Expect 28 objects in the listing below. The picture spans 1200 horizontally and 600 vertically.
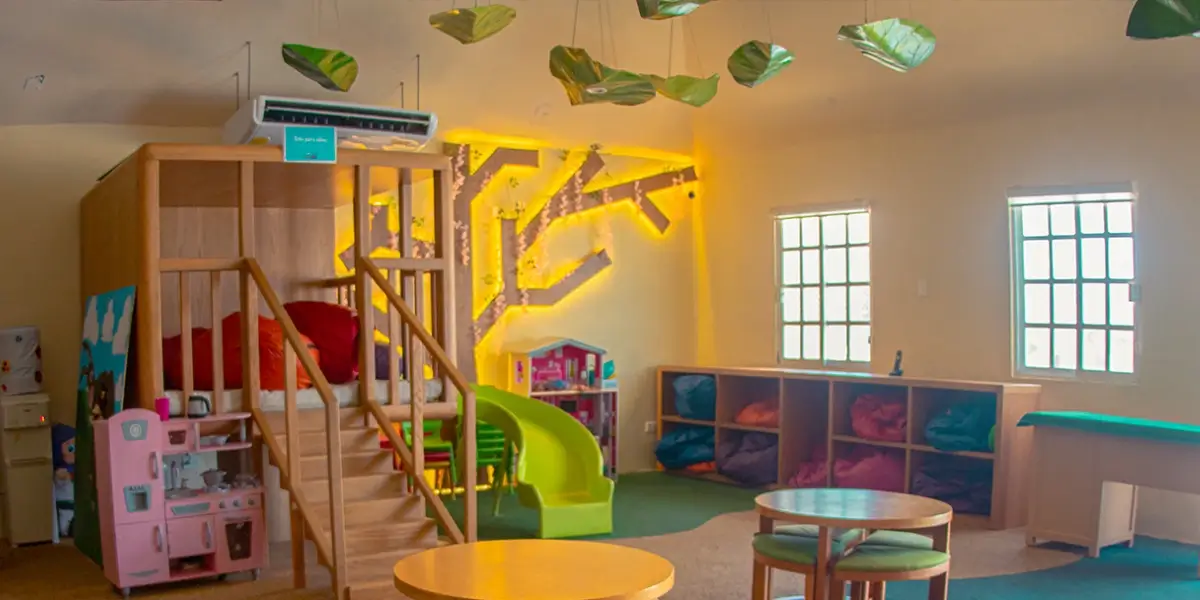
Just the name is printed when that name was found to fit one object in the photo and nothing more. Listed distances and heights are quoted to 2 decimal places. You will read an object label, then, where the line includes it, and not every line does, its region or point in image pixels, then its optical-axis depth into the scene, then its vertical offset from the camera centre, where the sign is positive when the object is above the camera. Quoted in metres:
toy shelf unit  7.79 -1.09
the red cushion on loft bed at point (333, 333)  7.18 -0.26
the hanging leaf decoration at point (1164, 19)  4.42 +1.02
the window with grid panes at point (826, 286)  9.50 +0.02
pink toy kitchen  5.92 -1.10
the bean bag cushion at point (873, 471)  8.49 -1.34
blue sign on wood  6.33 +0.80
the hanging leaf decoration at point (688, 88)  7.00 +1.21
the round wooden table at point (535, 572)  3.68 -0.95
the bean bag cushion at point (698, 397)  9.88 -0.91
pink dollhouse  9.40 -0.74
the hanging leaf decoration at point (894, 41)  6.14 +1.31
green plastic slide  7.34 -1.18
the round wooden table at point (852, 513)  4.70 -0.94
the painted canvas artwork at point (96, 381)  6.32 -0.50
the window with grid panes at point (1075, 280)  7.79 +0.05
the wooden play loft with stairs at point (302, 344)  5.86 -0.23
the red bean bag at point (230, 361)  6.55 -0.39
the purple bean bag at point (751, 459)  9.22 -1.35
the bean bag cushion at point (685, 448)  9.82 -1.34
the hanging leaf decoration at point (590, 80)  6.82 +1.24
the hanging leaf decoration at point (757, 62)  6.45 +1.26
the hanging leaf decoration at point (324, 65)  6.66 +1.31
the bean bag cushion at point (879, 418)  8.52 -0.95
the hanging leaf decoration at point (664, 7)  5.80 +1.40
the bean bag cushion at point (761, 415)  9.41 -1.02
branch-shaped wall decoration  9.30 +0.53
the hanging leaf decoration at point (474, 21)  6.24 +1.45
